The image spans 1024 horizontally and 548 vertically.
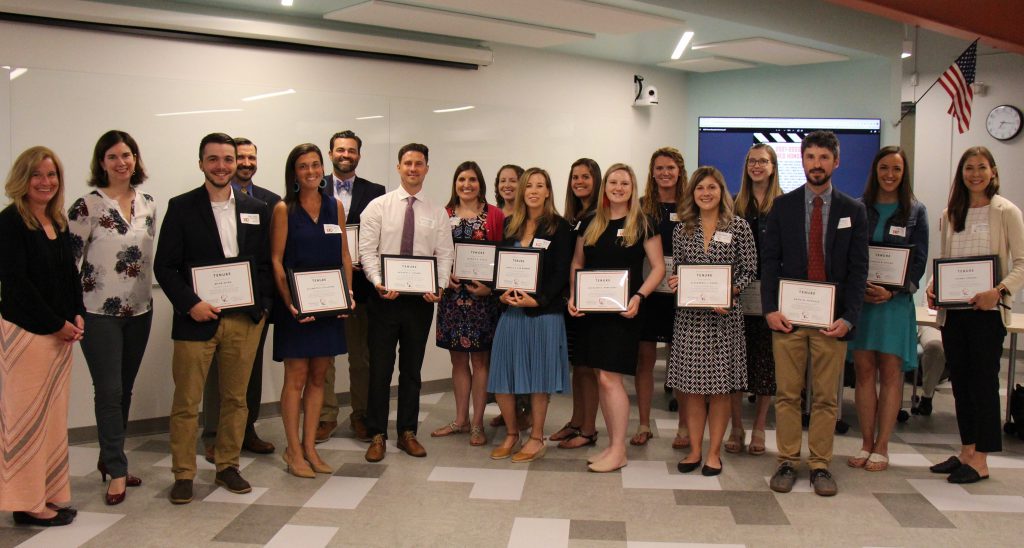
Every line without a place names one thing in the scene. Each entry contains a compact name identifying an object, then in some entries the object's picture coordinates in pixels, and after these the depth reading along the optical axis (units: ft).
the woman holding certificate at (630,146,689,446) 15.34
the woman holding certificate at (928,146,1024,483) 13.67
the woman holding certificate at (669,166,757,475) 13.76
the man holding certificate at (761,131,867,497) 12.96
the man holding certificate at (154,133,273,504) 12.41
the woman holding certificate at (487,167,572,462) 14.55
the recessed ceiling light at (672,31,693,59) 21.54
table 17.19
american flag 21.56
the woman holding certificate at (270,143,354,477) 13.46
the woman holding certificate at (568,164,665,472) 14.02
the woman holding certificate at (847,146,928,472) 14.24
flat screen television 24.08
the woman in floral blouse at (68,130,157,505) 12.45
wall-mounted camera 25.25
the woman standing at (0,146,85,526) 11.15
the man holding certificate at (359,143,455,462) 14.55
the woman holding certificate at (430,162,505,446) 15.51
